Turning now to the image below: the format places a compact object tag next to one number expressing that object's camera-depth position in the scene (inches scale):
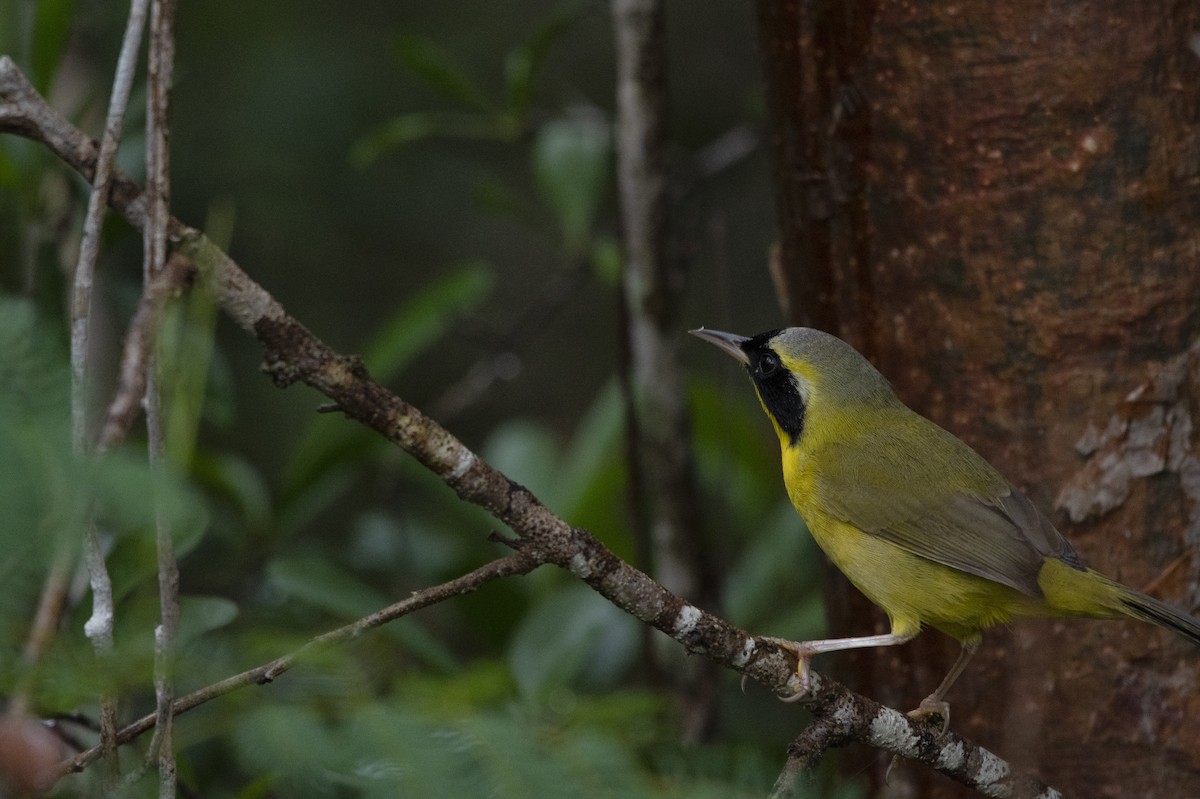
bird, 215.0
